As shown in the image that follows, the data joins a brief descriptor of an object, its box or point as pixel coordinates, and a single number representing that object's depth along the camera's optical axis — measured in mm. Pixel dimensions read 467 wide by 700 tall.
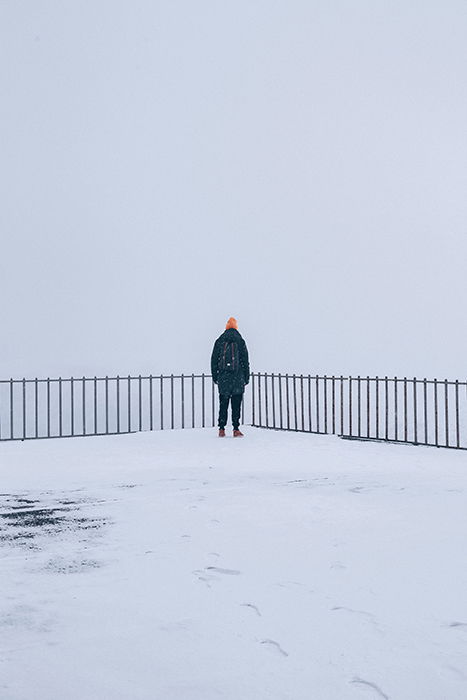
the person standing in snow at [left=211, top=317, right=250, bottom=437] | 13766
